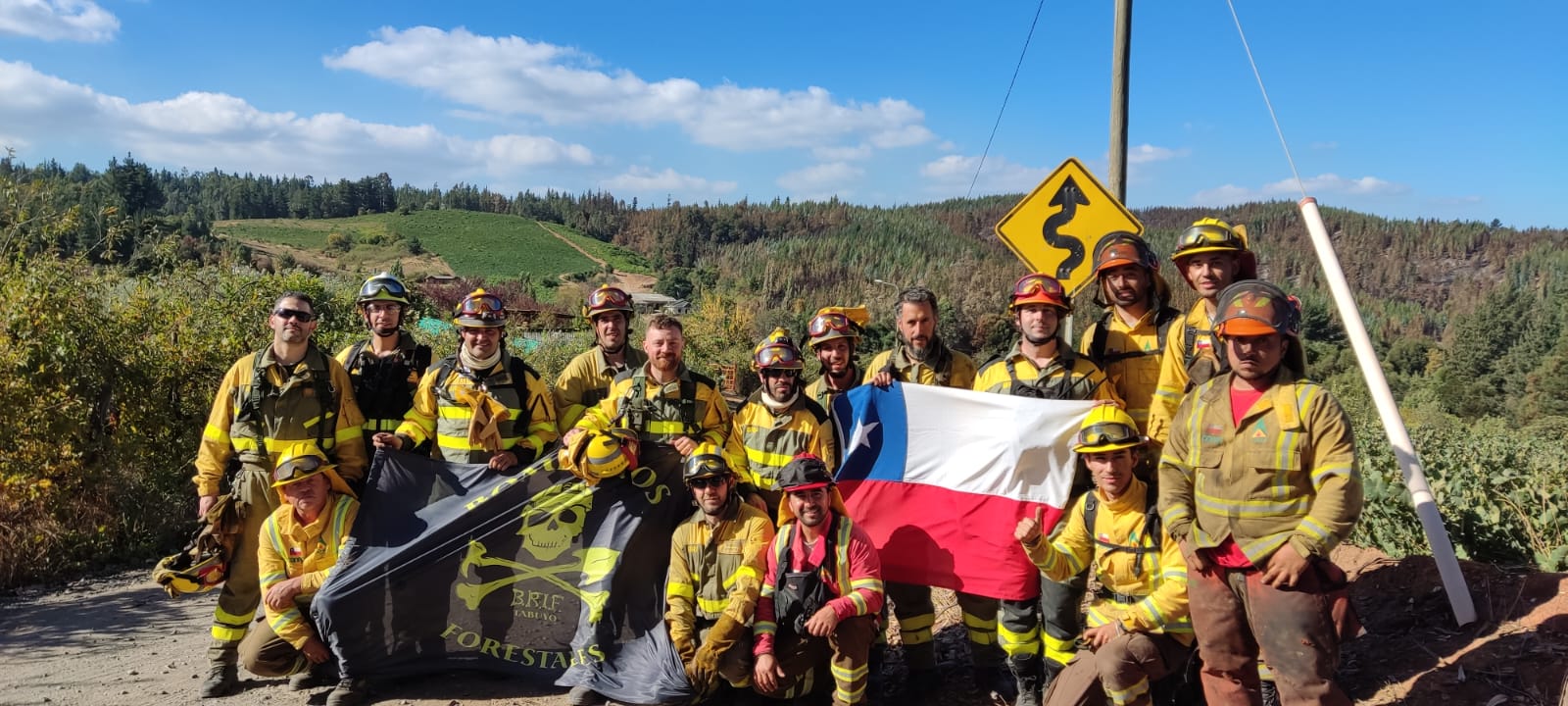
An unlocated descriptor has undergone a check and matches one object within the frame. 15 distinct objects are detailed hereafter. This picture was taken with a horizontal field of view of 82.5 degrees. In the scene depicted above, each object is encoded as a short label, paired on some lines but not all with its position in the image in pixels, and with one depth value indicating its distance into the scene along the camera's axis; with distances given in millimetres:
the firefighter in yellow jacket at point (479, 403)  6199
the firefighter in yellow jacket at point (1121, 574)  4473
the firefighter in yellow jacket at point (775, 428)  5699
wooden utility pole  7520
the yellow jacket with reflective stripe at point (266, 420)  6031
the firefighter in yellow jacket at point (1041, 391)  5113
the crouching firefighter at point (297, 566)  5656
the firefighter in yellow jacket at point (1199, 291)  4949
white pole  4762
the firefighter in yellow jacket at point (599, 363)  6832
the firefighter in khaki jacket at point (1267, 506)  3812
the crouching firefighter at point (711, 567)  5250
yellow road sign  6473
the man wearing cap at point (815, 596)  5102
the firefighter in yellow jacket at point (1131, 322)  5508
